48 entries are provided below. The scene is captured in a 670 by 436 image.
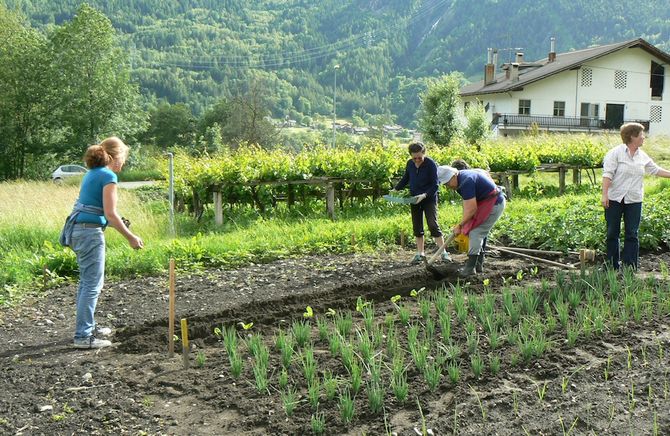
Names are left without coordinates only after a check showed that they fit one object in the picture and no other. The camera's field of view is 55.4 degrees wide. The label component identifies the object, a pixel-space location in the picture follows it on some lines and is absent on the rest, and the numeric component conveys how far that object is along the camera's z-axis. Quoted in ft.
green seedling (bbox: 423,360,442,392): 13.35
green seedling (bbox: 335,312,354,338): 16.93
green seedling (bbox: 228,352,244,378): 14.40
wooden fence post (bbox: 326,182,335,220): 40.52
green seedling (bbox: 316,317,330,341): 16.75
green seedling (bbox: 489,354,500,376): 14.14
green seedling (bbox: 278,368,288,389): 13.67
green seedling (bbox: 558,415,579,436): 11.25
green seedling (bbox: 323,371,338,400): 13.04
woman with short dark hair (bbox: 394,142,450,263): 26.19
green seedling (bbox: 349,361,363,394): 13.26
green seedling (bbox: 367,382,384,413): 12.51
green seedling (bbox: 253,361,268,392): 13.58
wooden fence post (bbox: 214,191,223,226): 38.83
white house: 141.18
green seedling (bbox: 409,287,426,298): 20.62
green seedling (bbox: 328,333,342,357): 15.55
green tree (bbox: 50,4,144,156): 132.98
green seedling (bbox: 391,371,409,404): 12.89
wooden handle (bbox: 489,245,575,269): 24.68
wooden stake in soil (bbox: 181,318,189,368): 14.80
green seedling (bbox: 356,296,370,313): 18.69
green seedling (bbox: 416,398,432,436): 11.33
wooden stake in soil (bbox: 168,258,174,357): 15.69
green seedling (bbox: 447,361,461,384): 13.57
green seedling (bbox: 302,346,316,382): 13.85
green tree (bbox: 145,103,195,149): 185.68
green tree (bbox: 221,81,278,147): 142.51
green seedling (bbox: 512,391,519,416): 12.25
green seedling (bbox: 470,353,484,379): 13.96
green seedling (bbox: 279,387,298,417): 12.45
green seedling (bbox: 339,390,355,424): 12.14
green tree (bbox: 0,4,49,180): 126.52
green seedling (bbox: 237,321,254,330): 17.22
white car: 107.26
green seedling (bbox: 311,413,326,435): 11.65
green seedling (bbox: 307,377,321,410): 12.75
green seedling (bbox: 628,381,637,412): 12.24
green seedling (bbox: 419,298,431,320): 18.21
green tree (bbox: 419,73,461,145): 110.11
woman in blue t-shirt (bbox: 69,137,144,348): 16.72
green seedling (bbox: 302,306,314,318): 18.26
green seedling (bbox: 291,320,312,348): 16.20
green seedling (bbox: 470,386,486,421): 12.06
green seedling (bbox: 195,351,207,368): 15.21
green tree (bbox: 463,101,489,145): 103.50
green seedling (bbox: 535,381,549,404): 12.71
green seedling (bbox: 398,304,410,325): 17.90
